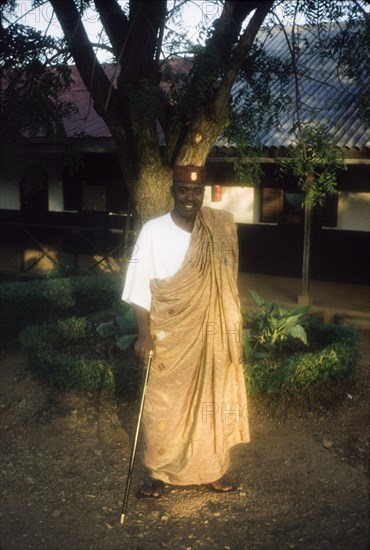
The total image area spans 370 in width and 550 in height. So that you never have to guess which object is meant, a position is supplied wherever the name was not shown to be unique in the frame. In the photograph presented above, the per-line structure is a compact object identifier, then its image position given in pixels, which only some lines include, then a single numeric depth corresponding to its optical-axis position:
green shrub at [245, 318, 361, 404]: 5.29
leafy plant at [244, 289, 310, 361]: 5.77
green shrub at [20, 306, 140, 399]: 5.53
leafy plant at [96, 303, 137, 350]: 6.04
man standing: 3.81
